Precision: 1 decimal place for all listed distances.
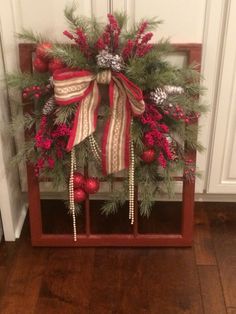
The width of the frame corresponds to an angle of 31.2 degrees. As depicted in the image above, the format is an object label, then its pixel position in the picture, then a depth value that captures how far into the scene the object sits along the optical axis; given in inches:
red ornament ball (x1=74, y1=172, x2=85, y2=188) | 58.9
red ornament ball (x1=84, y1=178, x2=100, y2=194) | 59.4
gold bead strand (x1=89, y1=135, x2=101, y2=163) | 55.6
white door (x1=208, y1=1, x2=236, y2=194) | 58.7
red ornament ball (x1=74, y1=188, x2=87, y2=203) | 59.7
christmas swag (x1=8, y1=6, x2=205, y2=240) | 52.4
